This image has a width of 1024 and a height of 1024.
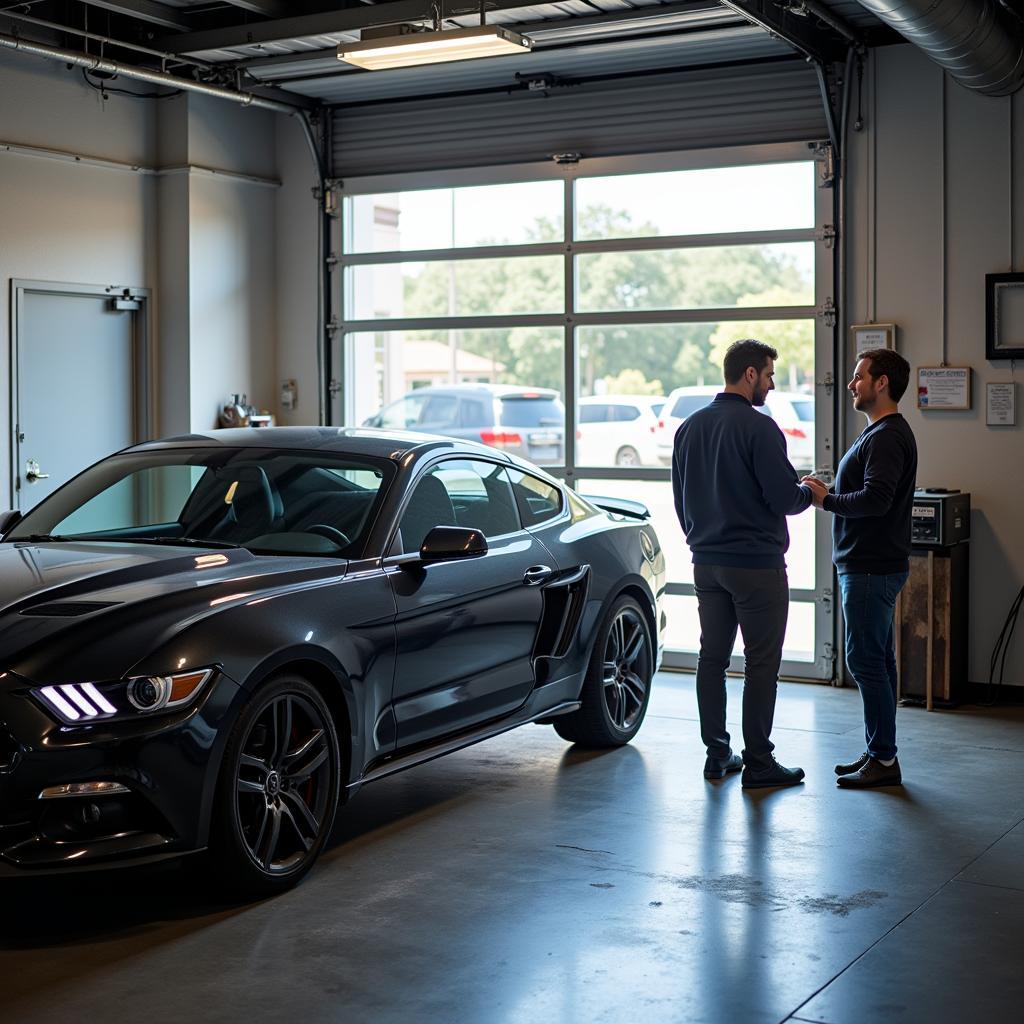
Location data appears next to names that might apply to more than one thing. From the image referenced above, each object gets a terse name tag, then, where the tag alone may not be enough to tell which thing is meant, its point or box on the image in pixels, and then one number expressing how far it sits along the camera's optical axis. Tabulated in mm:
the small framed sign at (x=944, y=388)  8117
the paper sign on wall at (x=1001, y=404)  8016
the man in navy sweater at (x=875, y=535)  5785
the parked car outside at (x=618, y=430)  9219
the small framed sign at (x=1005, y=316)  7965
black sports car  3955
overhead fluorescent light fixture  6949
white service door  8828
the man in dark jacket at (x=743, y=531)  5773
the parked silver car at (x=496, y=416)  9531
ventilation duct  6039
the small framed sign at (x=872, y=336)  8328
